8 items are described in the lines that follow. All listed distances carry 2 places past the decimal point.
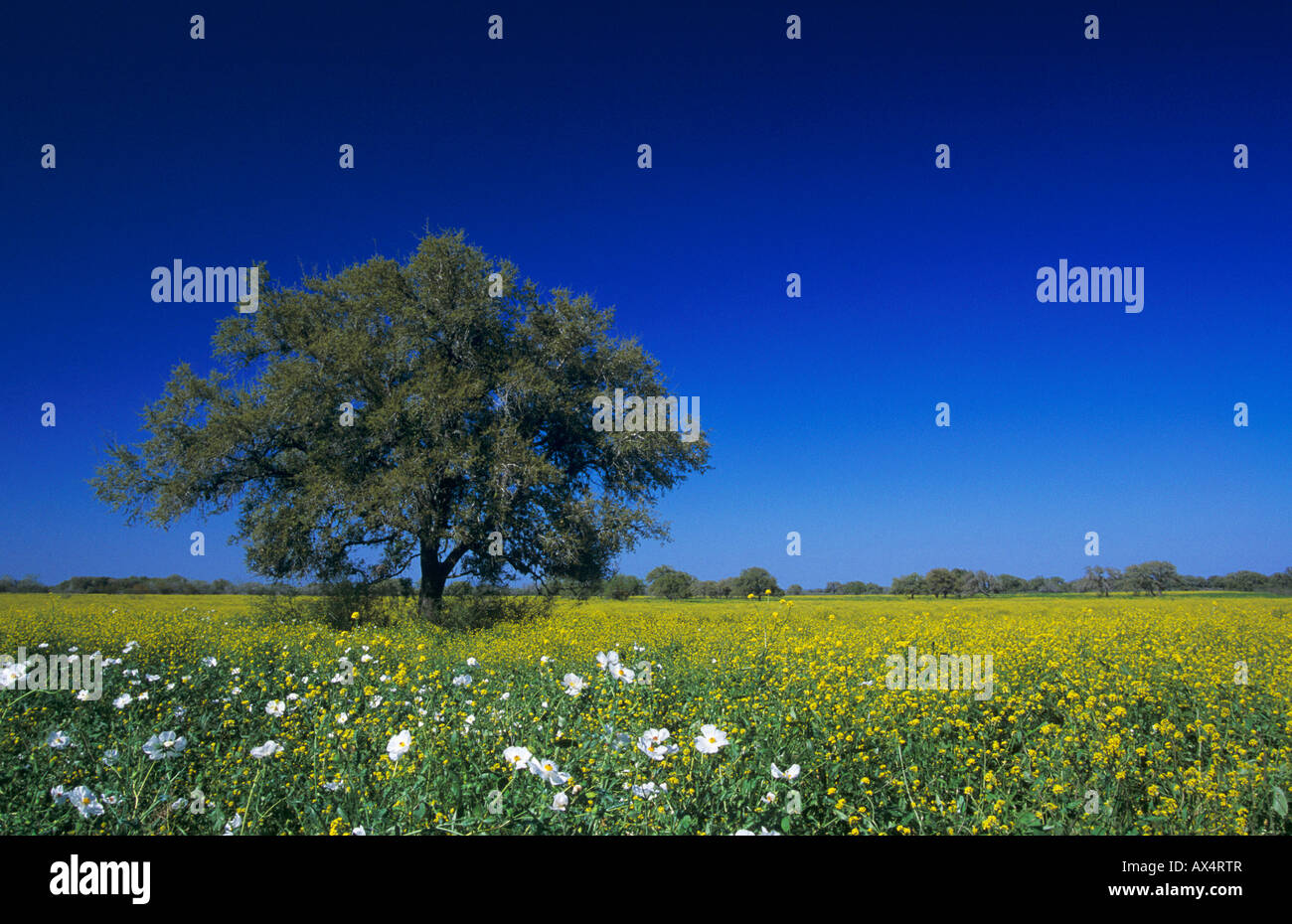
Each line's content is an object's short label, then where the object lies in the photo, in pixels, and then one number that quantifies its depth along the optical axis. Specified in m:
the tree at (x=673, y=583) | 44.53
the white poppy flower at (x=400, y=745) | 3.72
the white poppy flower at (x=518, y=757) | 3.50
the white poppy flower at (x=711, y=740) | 3.58
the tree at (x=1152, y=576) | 44.91
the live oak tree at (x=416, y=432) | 14.90
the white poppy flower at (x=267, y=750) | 4.09
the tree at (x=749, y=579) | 39.88
